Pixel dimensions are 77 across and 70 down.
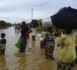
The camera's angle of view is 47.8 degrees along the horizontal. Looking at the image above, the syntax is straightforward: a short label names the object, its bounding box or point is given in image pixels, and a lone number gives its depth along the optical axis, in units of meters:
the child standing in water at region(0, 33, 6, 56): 3.97
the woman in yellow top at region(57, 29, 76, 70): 1.75
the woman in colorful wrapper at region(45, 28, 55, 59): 3.60
